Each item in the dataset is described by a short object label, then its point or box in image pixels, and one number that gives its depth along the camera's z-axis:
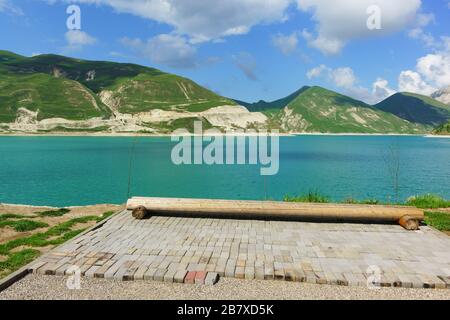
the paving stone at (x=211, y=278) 7.91
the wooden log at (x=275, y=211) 13.16
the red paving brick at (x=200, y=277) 7.97
